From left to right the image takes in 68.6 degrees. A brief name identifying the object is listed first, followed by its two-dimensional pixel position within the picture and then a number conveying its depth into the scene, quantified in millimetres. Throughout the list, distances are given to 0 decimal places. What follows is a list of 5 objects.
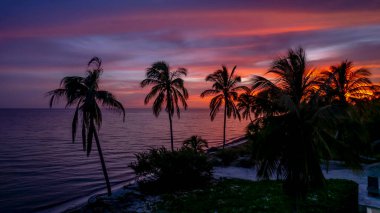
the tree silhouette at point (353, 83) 26734
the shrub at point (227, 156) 24766
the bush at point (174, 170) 17062
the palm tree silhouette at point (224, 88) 30406
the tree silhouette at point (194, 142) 27145
